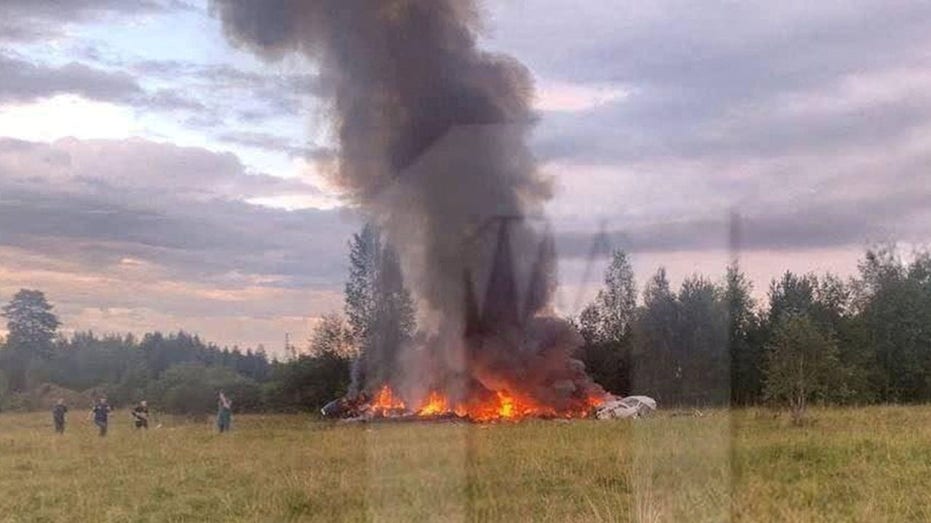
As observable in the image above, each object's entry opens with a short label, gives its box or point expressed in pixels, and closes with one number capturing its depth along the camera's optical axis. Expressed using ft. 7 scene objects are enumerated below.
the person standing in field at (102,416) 106.42
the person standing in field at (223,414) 104.34
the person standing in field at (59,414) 112.68
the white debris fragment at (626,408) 130.00
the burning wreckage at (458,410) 134.62
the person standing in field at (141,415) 114.21
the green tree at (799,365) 108.47
